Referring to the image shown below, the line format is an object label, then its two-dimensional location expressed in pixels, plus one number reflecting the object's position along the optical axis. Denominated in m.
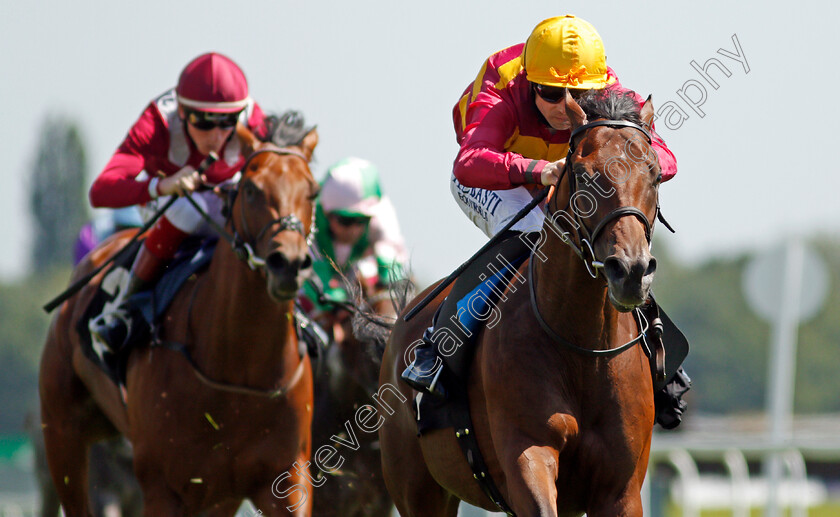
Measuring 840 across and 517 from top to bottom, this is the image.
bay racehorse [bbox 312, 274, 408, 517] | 14.96
